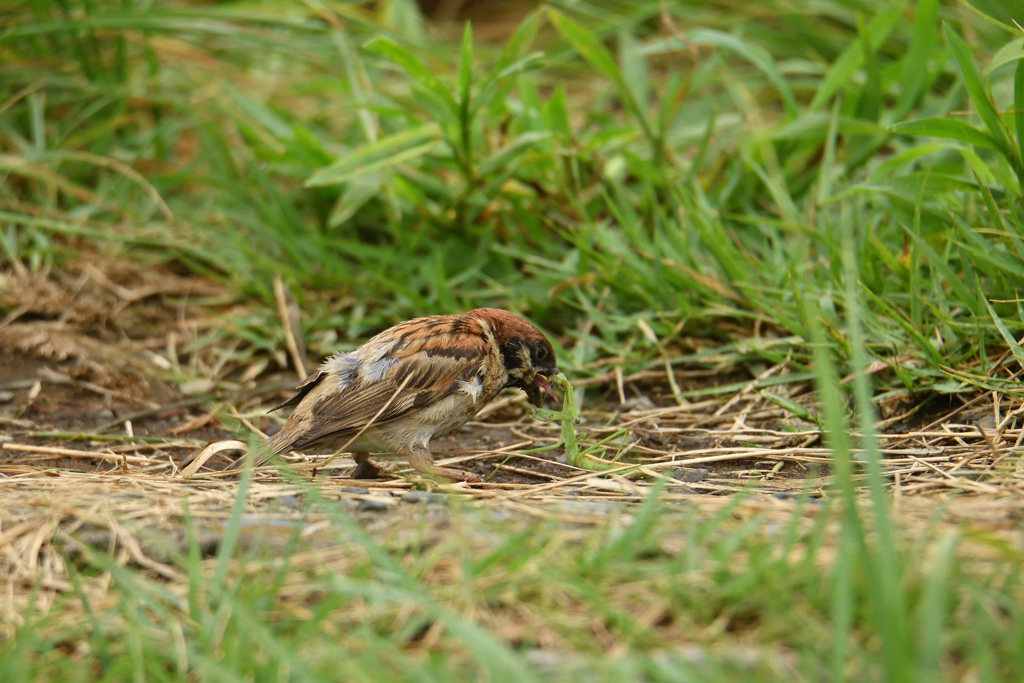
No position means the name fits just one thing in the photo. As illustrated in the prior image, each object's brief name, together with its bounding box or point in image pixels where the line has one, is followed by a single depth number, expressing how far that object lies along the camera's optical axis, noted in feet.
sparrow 24.07
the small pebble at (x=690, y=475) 22.66
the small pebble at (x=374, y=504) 19.25
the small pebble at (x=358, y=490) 20.74
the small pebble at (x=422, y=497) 19.90
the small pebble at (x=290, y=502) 19.40
